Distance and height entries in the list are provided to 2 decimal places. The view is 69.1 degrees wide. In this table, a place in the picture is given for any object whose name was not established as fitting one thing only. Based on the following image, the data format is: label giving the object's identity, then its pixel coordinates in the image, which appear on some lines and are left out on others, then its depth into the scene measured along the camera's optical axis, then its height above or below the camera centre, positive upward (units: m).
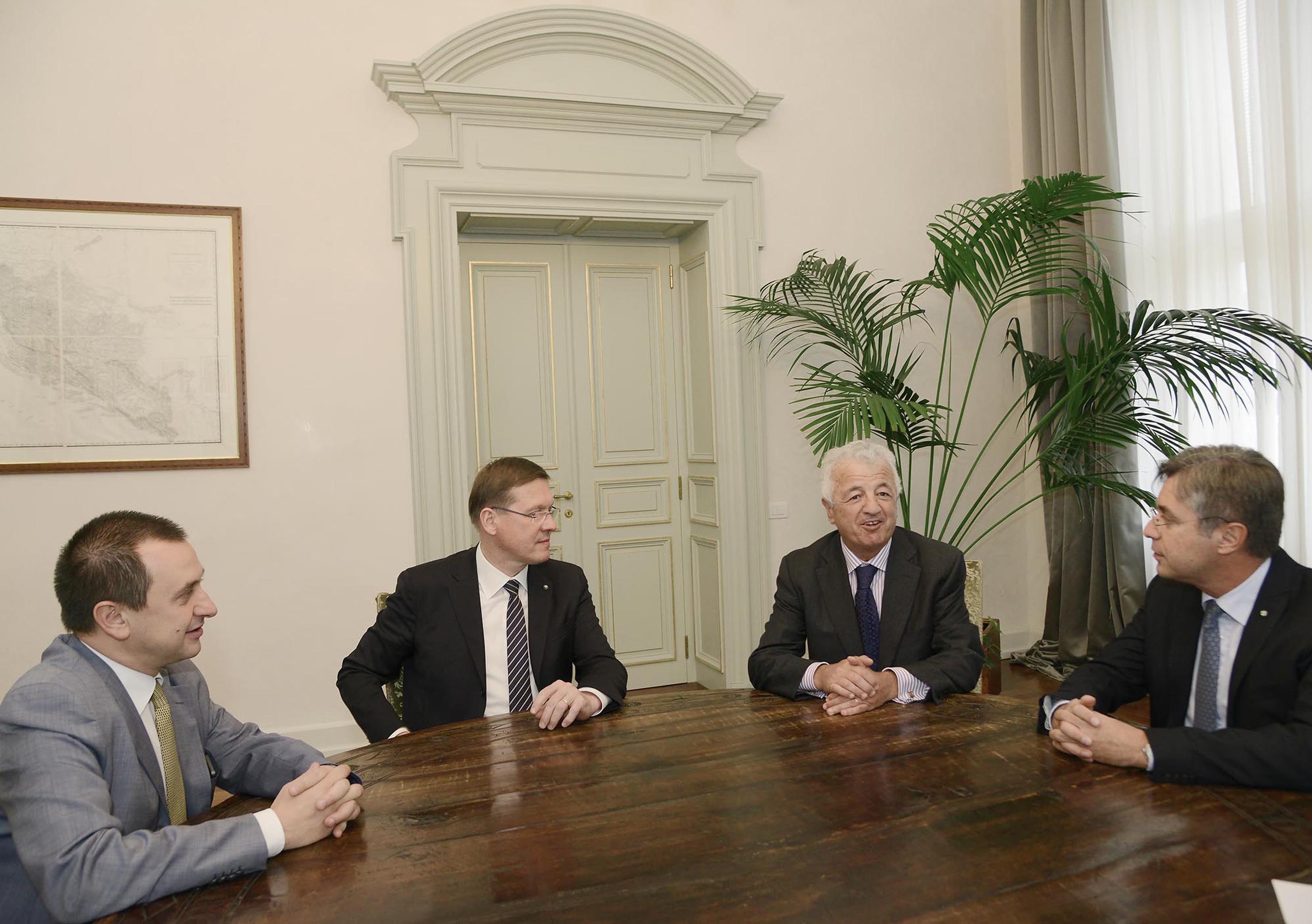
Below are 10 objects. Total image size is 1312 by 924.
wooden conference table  1.31 -0.58
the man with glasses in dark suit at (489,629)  2.59 -0.40
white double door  5.22 +0.39
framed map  4.12 +0.73
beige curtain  5.06 +0.89
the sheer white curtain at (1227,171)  4.13 +1.36
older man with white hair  2.68 -0.35
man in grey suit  1.39 -0.45
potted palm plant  4.20 +0.50
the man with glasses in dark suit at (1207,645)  1.75 -0.41
